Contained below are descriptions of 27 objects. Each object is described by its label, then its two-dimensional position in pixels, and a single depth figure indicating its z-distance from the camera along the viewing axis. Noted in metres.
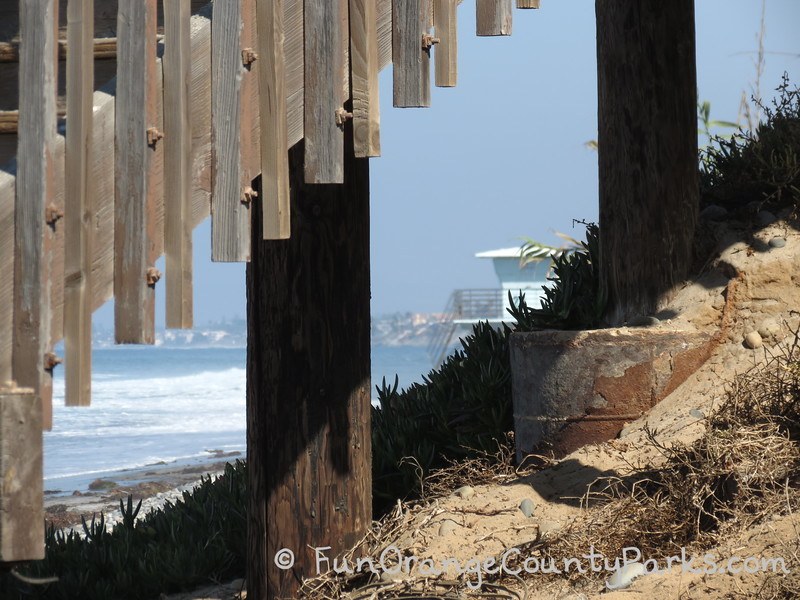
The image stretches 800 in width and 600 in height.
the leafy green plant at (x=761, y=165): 14.84
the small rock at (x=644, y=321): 13.61
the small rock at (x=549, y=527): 10.66
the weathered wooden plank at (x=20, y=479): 5.49
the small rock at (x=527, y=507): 11.36
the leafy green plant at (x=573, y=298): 14.90
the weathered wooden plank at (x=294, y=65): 7.82
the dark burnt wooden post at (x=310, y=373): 10.67
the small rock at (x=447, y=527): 11.26
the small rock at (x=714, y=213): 15.16
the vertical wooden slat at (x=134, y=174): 6.57
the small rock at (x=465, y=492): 12.28
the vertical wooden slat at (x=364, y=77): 8.20
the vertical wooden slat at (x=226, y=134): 7.16
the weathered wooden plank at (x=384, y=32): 8.55
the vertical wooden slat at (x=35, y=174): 6.01
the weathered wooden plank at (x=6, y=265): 5.93
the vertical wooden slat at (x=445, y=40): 8.86
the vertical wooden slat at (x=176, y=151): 6.84
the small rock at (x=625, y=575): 9.22
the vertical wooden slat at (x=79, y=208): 6.29
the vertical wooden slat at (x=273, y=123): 7.43
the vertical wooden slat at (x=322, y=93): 7.95
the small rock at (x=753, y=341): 13.13
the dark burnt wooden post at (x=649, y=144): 14.07
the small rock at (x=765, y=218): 14.72
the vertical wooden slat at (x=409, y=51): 8.62
